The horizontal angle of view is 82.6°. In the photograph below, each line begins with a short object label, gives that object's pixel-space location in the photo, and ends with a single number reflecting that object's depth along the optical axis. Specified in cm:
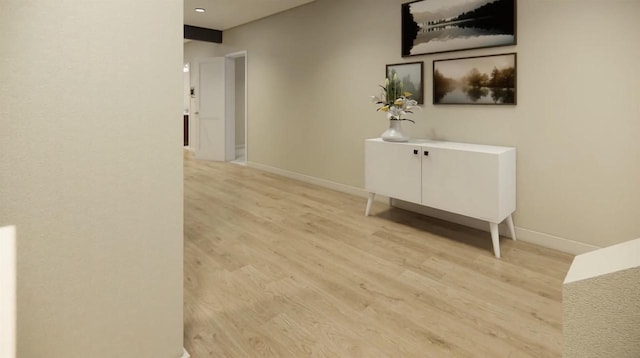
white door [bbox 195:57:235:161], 684
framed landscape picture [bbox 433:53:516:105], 298
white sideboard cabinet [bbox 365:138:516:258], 270
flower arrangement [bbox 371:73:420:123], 334
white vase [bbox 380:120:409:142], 335
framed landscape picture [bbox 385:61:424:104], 359
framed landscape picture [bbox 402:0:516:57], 296
